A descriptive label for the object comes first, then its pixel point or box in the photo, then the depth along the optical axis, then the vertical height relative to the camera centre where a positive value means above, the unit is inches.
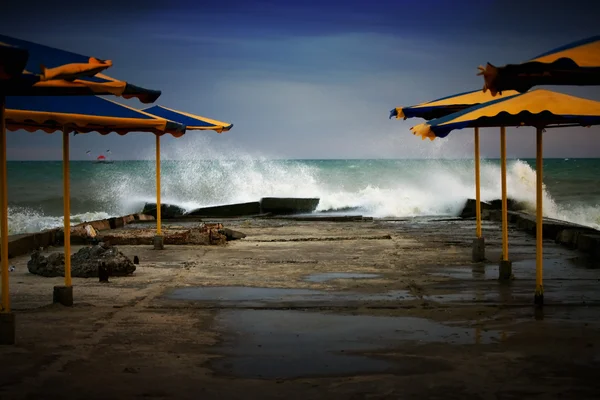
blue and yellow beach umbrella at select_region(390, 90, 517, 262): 533.6 +52.6
